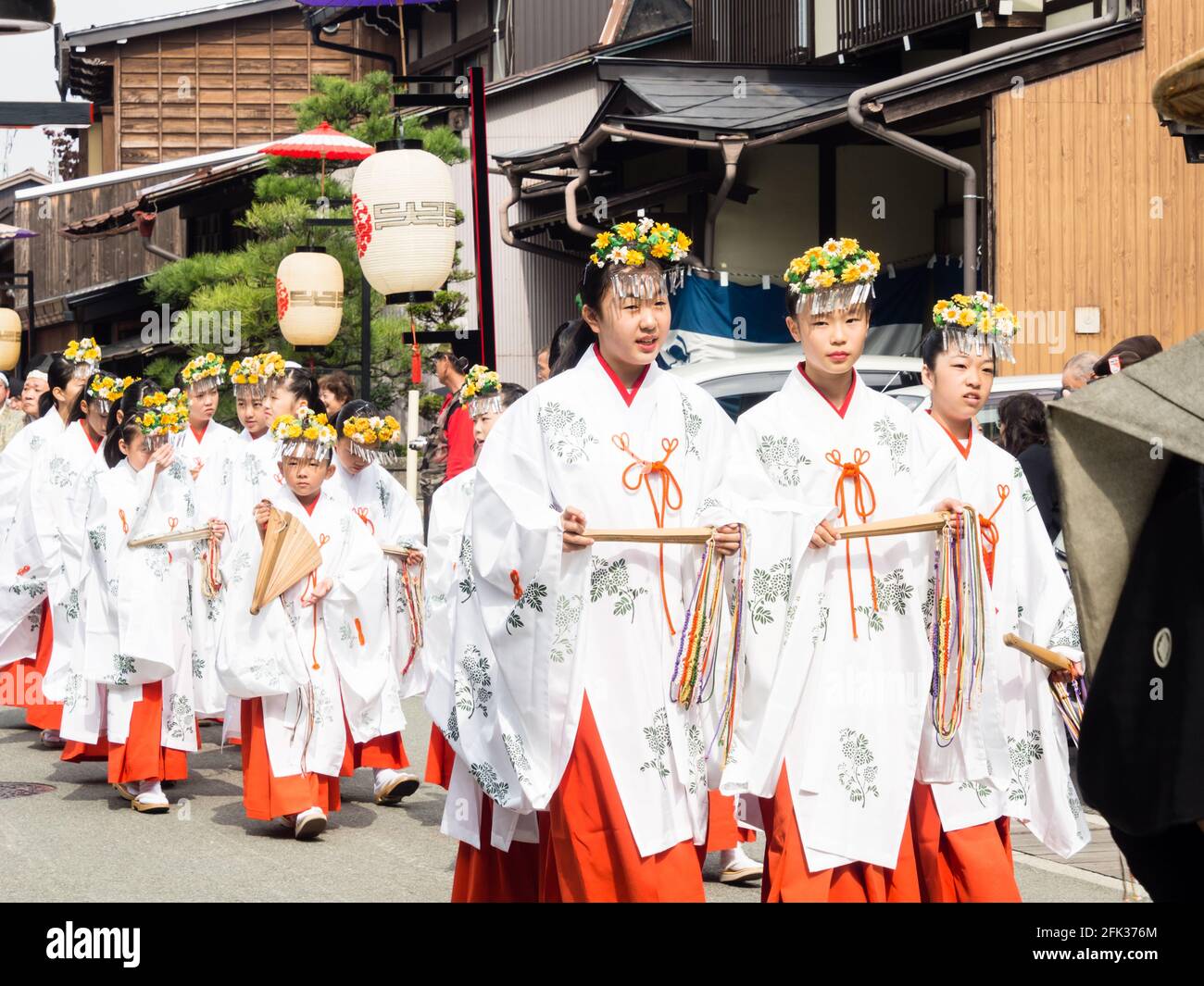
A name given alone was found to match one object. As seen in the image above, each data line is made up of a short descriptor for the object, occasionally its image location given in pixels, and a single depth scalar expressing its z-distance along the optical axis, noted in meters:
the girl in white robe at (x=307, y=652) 7.34
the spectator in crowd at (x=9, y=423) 15.91
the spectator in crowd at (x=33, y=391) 15.10
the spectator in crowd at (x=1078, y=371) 8.83
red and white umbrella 15.87
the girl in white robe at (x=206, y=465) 8.56
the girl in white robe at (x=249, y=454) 8.46
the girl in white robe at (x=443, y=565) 7.47
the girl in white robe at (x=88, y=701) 8.66
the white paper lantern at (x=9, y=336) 23.38
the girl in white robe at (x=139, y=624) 8.16
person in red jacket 9.88
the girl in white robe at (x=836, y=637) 4.86
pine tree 17.19
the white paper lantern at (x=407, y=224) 11.91
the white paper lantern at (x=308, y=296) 15.02
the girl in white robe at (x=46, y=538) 9.80
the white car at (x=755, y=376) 10.59
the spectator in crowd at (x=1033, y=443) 7.84
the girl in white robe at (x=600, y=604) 4.71
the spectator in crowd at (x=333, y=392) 10.05
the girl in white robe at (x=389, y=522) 8.20
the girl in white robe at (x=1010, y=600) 5.28
